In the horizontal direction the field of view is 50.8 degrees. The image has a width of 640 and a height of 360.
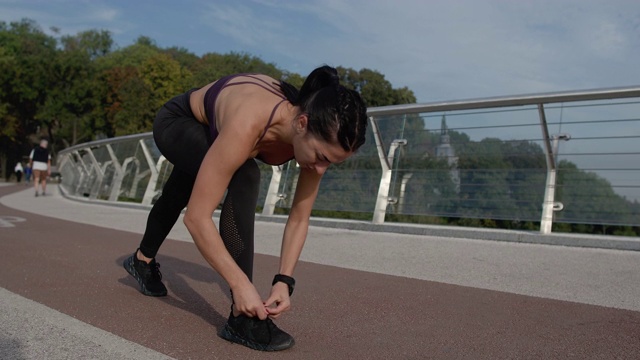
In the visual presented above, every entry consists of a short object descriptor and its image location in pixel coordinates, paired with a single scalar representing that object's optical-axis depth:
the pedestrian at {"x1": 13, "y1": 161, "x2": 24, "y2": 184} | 51.66
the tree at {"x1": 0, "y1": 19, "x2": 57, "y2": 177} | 57.47
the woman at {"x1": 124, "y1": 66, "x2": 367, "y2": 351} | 2.75
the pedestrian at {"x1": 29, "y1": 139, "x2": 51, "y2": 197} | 20.30
